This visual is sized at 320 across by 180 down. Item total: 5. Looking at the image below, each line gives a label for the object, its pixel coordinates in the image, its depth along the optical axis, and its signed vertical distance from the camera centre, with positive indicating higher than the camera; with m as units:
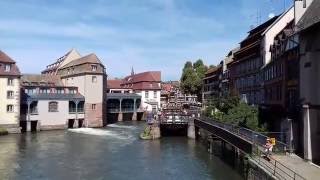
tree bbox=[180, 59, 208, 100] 73.07 +5.64
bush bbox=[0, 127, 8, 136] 42.98 -5.11
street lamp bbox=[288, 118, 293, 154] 21.68 -2.61
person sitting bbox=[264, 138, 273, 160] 19.18 -3.46
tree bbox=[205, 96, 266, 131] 28.15 -1.65
